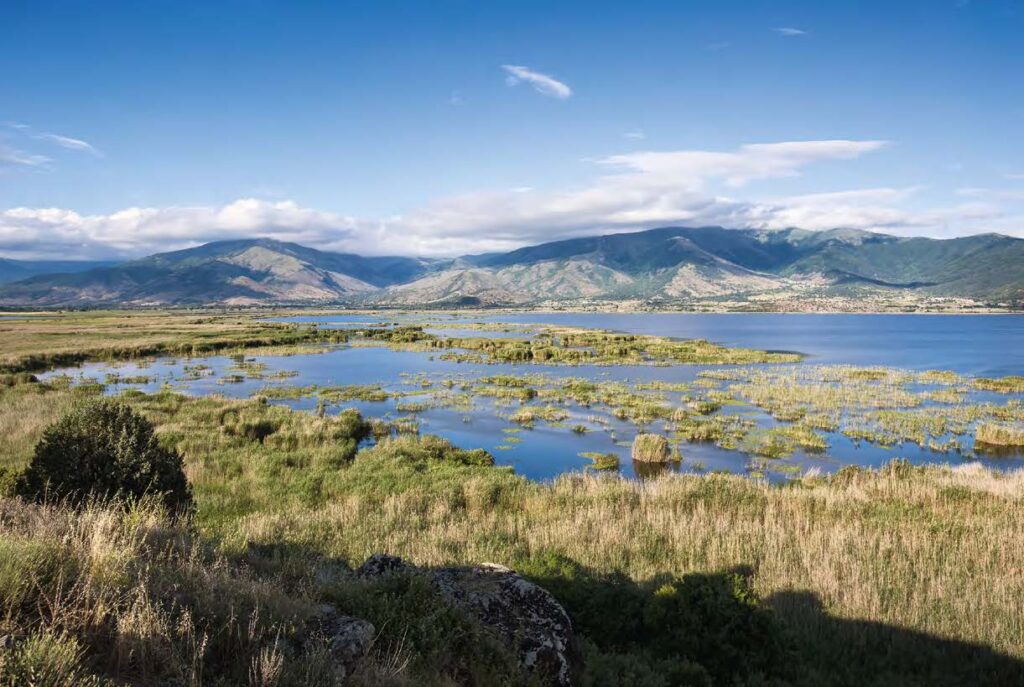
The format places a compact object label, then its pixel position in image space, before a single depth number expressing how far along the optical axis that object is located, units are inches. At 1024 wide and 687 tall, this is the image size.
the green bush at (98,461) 500.7
